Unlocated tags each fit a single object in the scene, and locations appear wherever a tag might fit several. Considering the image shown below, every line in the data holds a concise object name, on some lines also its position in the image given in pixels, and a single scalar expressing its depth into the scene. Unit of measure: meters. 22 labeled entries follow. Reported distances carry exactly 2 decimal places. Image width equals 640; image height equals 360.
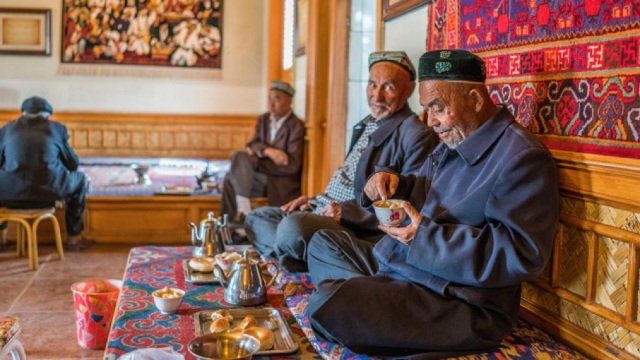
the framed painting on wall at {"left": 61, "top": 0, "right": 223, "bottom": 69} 7.10
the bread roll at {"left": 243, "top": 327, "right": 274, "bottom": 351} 2.32
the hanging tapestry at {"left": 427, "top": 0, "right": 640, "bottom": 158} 2.05
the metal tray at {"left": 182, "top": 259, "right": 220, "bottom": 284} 3.16
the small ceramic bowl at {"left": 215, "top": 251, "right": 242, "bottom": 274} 3.20
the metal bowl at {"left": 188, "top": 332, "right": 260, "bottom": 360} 2.13
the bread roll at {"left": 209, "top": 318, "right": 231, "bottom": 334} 2.45
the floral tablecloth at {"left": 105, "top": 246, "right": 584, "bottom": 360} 2.24
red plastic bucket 3.15
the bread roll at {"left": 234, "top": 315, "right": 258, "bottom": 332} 2.42
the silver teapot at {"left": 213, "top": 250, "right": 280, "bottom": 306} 2.83
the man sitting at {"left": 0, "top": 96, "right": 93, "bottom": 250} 5.02
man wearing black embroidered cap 2.06
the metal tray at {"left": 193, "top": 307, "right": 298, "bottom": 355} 2.33
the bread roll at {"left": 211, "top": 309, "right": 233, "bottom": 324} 2.55
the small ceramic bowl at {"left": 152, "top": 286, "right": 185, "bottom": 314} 2.68
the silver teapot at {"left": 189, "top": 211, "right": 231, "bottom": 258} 3.59
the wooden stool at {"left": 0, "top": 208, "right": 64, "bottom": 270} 4.87
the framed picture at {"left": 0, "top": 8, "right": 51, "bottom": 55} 6.98
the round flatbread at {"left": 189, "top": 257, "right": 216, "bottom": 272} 3.30
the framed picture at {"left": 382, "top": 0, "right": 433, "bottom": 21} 3.57
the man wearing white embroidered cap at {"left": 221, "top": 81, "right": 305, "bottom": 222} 5.48
